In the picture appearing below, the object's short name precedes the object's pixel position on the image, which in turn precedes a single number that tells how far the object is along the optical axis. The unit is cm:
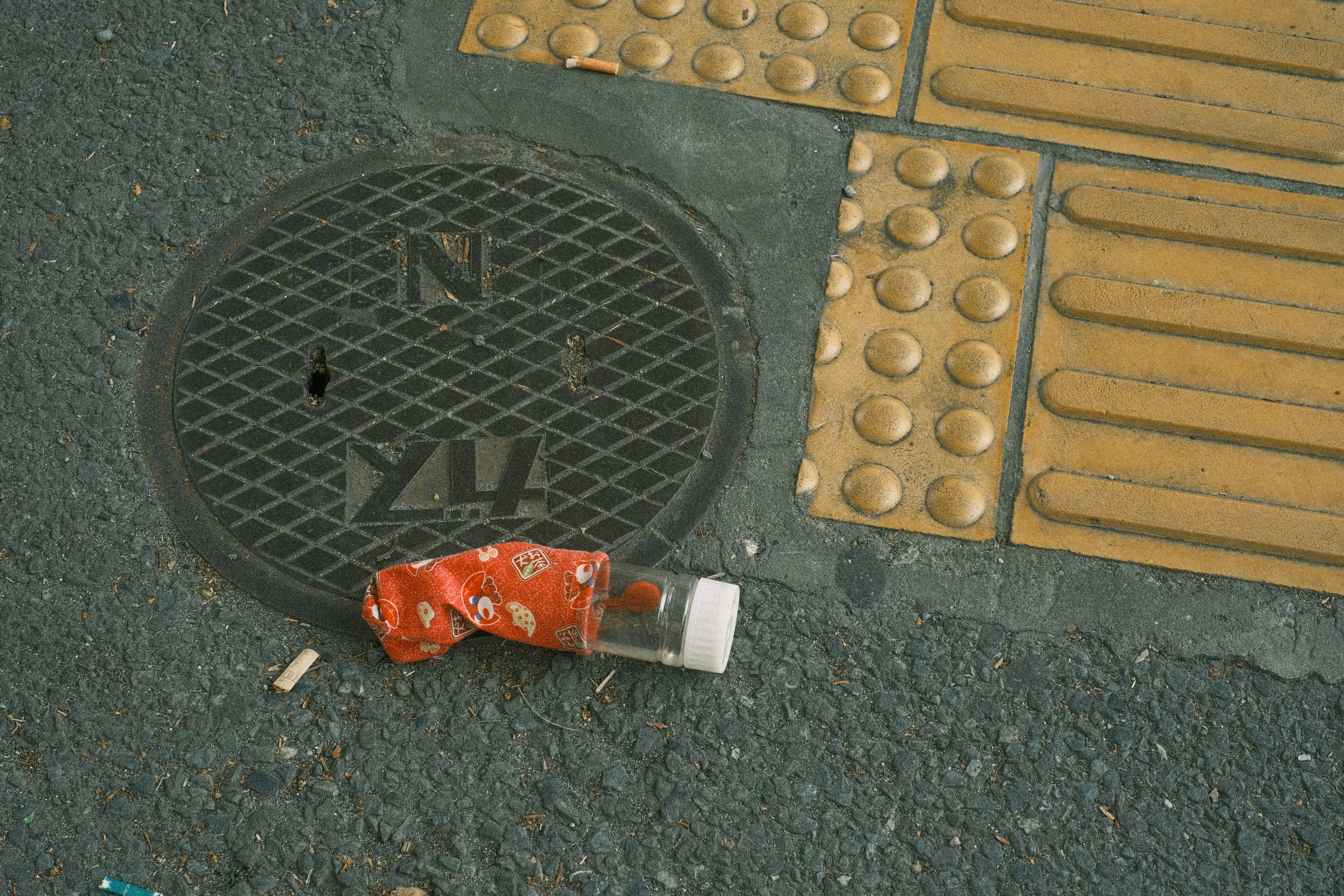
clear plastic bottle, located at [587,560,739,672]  200
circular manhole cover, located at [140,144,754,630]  214
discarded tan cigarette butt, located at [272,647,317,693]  201
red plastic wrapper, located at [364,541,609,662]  199
